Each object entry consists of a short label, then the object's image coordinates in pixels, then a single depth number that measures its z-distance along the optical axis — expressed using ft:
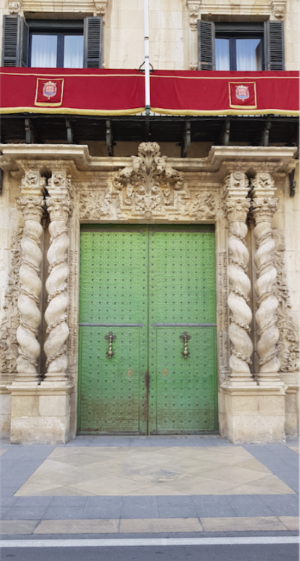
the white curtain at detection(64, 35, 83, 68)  34.65
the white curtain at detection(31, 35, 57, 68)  34.78
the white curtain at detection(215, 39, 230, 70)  34.96
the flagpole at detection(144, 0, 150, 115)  29.07
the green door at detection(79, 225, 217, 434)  31.37
